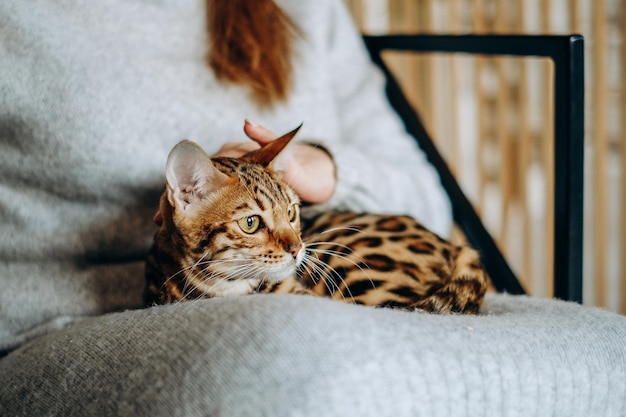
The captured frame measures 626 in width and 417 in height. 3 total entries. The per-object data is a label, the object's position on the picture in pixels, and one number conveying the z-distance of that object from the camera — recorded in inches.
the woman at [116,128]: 36.1
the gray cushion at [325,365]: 22.0
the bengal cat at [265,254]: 32.4
